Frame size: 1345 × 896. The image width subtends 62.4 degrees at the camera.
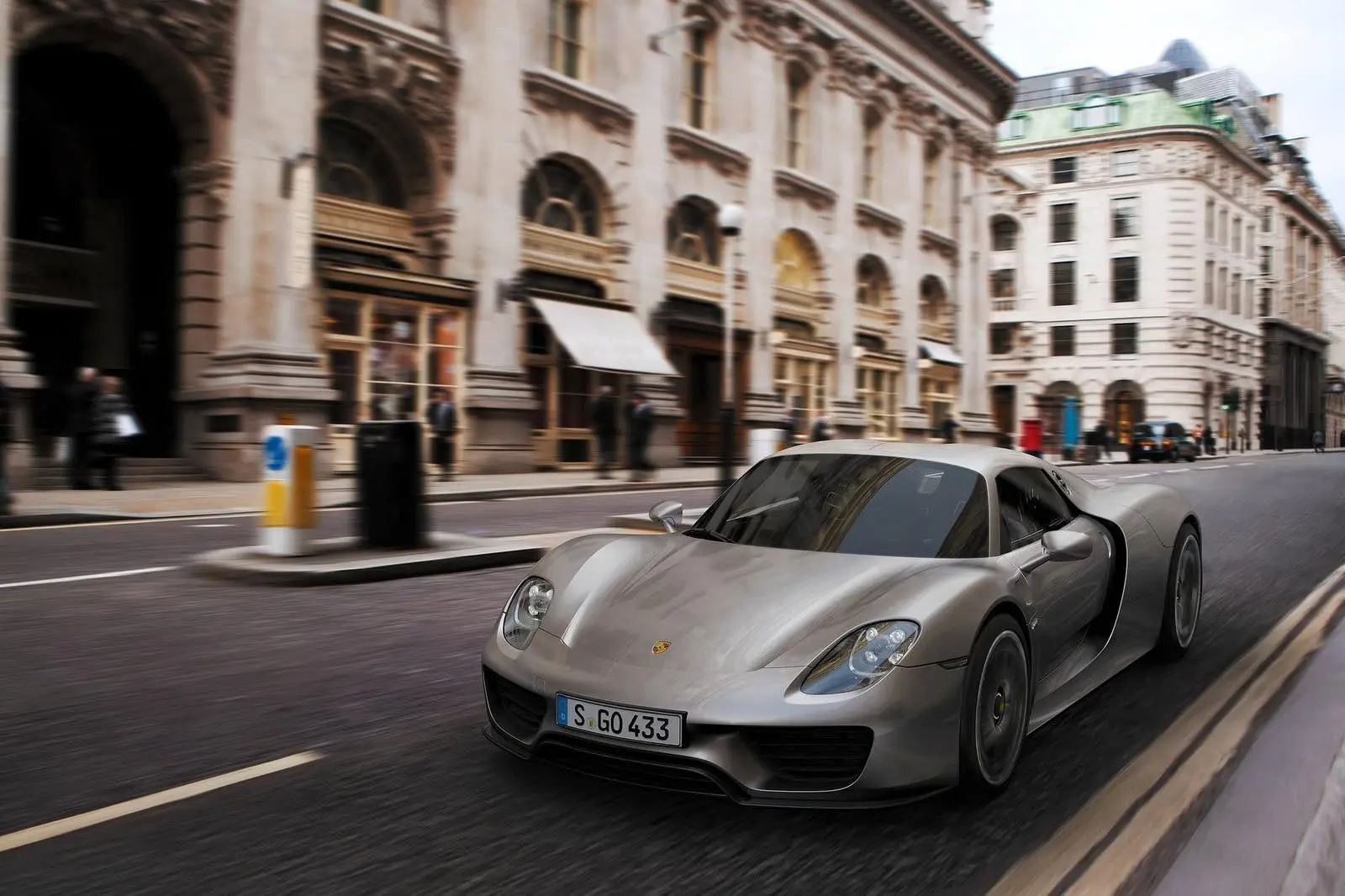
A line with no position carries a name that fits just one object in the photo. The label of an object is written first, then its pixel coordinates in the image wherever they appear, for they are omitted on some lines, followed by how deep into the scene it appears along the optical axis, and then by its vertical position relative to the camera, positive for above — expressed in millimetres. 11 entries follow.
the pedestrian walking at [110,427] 15211 +86
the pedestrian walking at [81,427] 15086 +80
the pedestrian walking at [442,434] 19281 +50
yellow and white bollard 8172 -428
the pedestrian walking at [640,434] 21875 +97
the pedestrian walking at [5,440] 11492 -83
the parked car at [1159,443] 42875 +38
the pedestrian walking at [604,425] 21453 +248
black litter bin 8766 -404
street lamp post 13047 +1605
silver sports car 3082 -608
